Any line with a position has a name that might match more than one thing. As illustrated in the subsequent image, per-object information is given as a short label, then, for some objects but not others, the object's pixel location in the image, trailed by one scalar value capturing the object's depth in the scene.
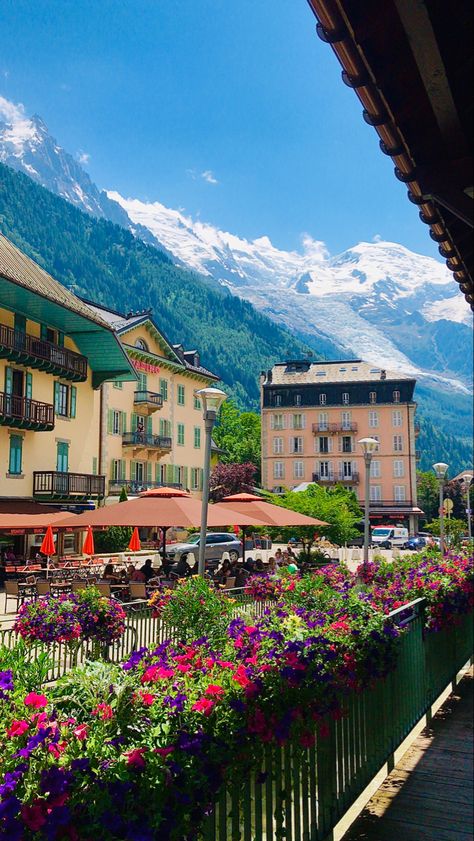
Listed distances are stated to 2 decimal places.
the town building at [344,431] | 65.56
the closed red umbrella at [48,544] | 20.02
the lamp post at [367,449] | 15.07
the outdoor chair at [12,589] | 16.00
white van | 48.17
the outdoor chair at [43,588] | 14.91
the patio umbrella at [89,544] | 20.67
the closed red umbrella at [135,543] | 19.65
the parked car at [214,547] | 27.88
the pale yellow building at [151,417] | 39.69
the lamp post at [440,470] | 19.23
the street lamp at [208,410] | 10.95
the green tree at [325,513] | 29.72
